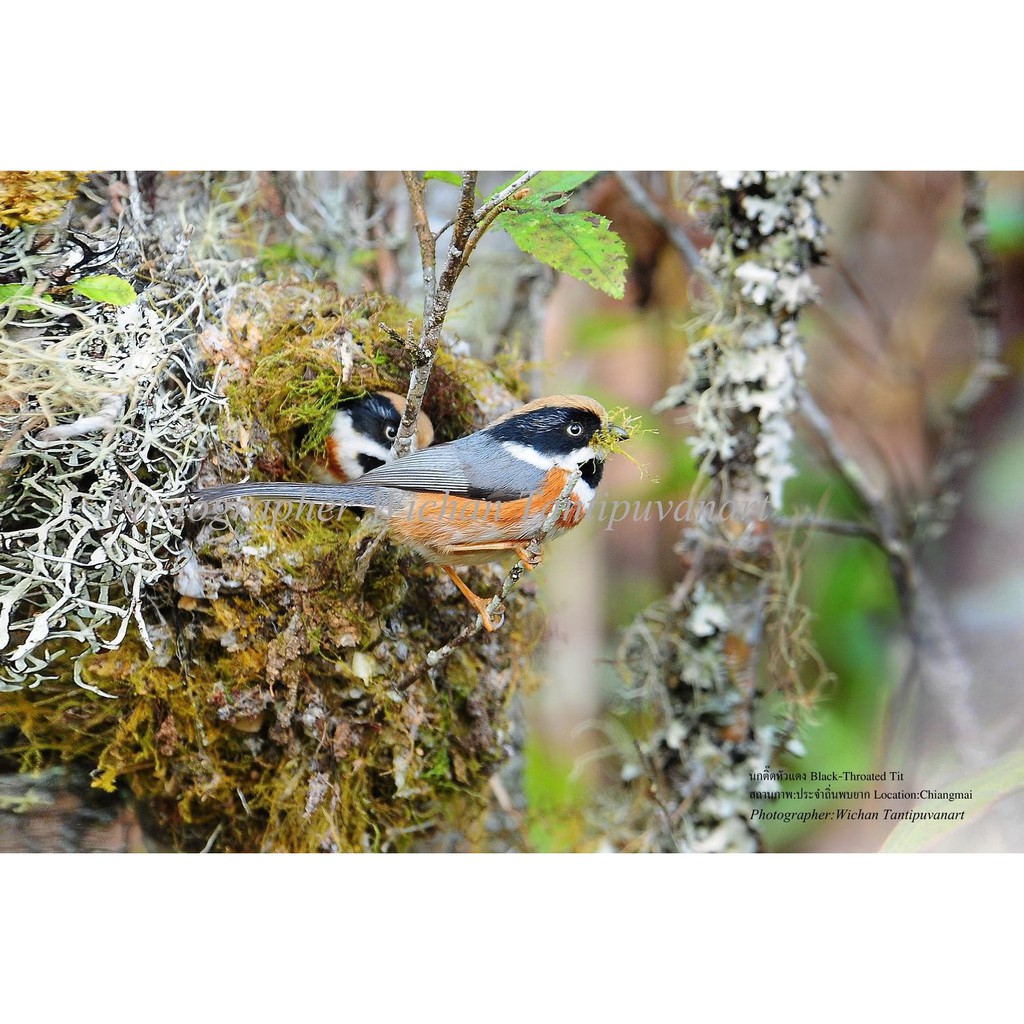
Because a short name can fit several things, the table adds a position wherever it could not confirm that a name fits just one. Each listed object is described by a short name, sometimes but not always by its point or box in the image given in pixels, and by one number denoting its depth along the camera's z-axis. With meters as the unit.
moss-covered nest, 3.46
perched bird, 3.45
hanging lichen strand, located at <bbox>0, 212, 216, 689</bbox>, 3.45
